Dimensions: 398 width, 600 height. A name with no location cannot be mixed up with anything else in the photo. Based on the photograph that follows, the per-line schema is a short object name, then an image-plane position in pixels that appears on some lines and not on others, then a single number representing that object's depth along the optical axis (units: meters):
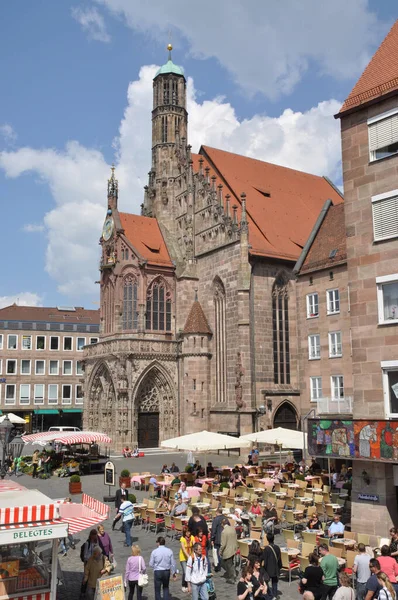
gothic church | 35.22
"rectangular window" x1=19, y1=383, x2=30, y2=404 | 57.38
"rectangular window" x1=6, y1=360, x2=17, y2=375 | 57.28
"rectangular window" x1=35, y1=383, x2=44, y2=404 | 58.16
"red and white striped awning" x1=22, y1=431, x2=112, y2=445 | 26.56
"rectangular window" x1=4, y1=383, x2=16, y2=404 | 56.84
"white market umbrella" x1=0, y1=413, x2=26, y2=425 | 31.87
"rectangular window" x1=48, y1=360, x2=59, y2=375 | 59.28
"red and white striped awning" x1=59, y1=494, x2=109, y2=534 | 10.10
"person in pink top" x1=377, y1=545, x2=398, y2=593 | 9.68
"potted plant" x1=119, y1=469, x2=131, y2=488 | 23.42
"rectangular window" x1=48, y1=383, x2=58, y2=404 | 58.81
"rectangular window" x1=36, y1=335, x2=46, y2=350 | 58.99
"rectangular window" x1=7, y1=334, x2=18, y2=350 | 57.91
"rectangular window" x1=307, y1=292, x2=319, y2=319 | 29.34
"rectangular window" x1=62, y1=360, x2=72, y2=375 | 60.03
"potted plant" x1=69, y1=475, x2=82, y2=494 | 22.02
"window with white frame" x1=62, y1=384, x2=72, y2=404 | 59.62
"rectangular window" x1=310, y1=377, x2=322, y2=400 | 29.05
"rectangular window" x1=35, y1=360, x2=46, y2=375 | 58.56
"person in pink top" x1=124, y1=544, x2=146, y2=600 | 10.08
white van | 50.66
